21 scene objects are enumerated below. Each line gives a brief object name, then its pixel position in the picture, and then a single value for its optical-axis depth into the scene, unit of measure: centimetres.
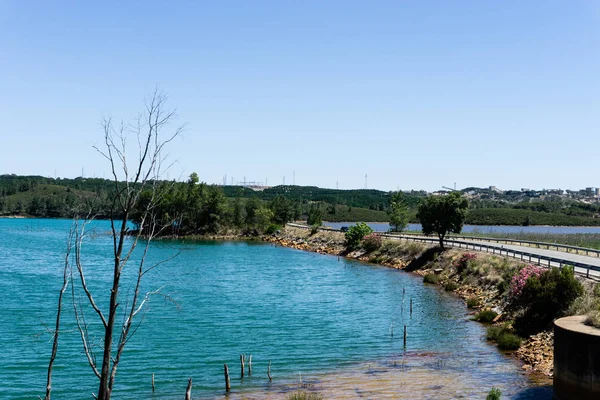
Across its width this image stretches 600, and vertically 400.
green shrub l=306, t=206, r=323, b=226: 13438
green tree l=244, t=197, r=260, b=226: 14912
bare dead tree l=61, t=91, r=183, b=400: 1192
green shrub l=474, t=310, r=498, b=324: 4359
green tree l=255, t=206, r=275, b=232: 14575
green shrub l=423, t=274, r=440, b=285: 6328
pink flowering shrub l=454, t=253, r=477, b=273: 6302
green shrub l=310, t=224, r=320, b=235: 12918
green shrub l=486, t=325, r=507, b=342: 3794
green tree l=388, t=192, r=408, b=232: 12012
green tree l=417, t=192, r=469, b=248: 7388
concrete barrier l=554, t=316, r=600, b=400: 2232
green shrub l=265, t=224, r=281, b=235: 14400
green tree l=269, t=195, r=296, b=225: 15162
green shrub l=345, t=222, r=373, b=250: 10132
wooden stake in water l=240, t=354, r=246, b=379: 3000
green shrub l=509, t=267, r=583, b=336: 3703
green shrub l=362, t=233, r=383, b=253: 9431
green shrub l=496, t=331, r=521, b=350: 3557
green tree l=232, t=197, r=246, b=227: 14838
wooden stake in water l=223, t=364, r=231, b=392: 2786
